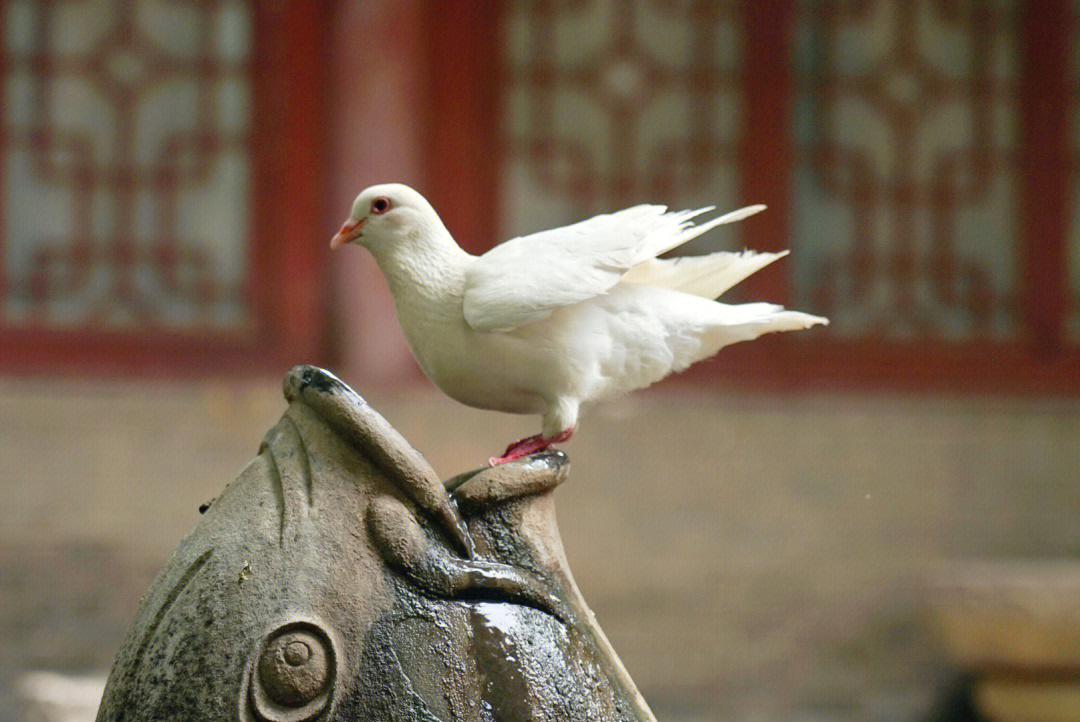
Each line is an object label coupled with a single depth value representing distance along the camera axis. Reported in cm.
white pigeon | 442
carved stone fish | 425
